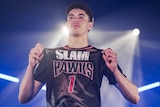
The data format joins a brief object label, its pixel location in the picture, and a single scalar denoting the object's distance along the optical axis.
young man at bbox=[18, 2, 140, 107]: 2.10
